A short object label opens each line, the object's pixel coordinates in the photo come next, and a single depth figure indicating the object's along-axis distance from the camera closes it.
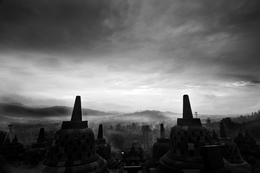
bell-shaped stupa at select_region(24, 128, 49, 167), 17.39
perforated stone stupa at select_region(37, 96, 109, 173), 9.73
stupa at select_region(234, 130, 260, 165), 25.52
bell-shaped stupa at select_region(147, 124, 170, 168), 19.09
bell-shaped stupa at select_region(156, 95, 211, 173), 9.64
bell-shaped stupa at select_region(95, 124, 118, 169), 18.01
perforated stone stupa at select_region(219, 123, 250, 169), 16.72
